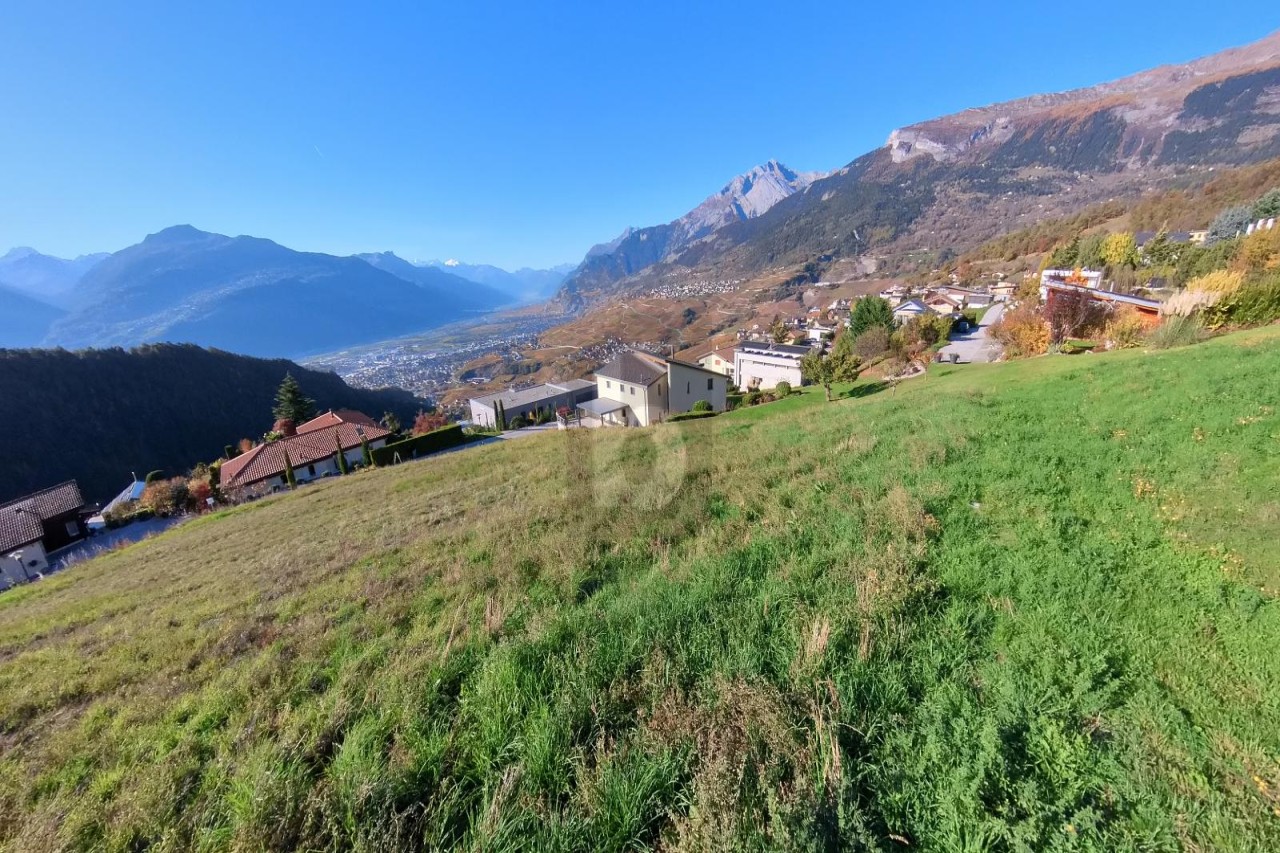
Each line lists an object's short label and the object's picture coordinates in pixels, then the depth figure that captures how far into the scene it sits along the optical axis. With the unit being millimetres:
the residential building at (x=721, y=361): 60688
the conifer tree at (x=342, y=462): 31234
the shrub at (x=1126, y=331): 21947
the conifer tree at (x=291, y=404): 44344
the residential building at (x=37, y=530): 24844
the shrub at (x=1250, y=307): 18750
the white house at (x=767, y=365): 48594
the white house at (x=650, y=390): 34281
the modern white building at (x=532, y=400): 51594
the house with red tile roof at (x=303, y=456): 31625
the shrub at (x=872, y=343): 44188
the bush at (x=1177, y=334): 17662
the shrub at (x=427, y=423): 41453
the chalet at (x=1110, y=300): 25223
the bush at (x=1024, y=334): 28000
